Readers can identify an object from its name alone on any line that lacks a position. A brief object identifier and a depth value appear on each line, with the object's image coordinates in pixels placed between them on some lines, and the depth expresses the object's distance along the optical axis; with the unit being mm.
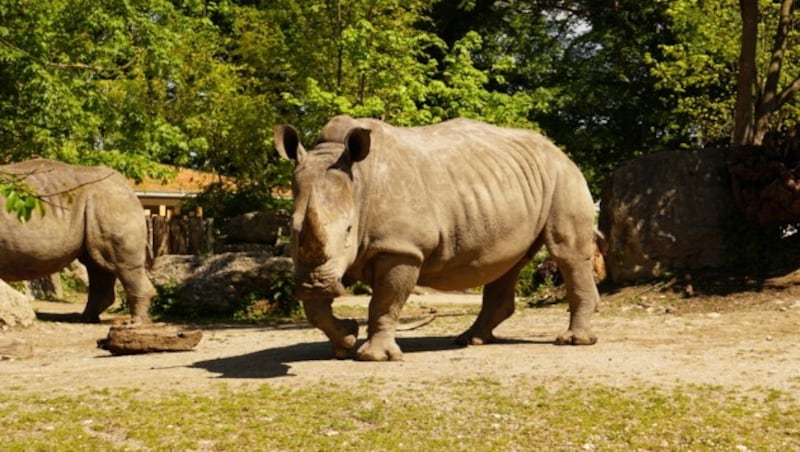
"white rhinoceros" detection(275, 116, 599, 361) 9617
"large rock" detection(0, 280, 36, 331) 13664
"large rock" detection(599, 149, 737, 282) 17266
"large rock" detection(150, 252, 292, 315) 17734
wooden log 11367
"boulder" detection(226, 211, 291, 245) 24234
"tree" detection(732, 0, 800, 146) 18859
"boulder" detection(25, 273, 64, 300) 21938
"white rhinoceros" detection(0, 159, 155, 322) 14594
